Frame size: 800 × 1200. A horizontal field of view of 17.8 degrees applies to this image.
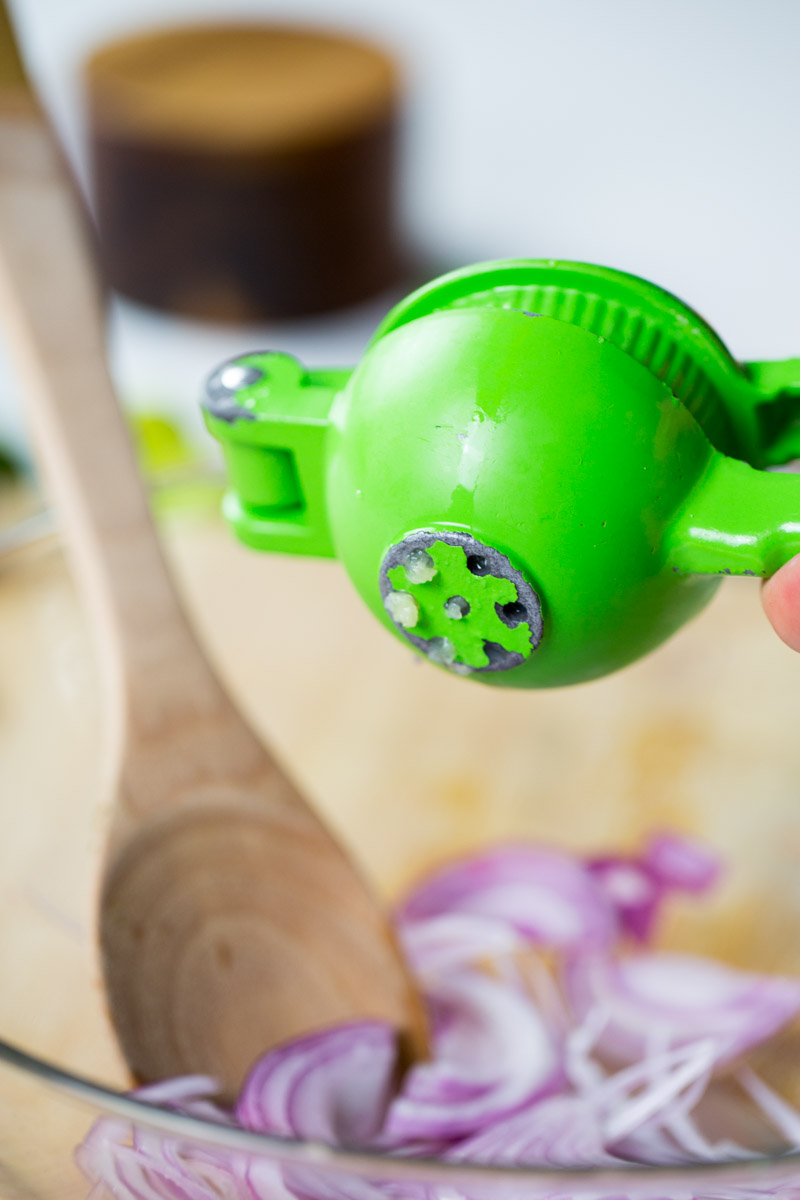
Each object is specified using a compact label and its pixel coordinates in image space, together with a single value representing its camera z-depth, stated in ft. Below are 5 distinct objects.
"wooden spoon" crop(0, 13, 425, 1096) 1.99
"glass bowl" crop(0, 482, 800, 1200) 2.08
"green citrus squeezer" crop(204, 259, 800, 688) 1.59
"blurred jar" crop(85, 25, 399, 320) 4.82
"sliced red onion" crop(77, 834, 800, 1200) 1.85
